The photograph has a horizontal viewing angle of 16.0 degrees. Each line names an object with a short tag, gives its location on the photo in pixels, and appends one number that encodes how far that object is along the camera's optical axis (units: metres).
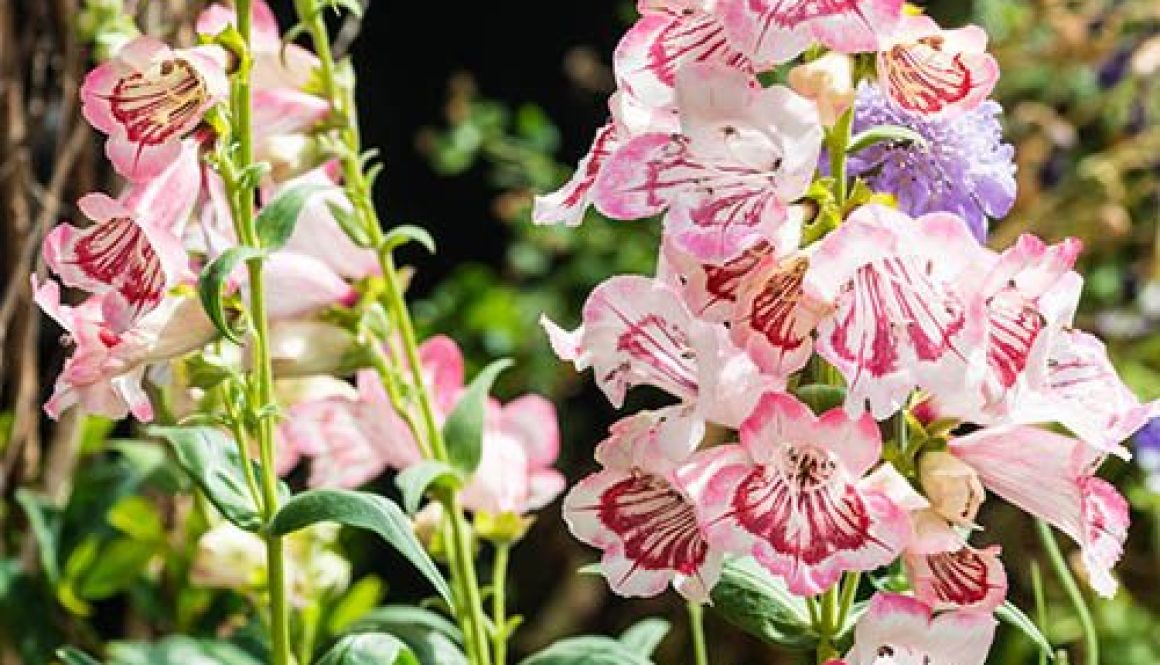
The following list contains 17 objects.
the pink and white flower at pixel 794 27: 0.79
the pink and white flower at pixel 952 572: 0.82
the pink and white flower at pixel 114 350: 0.91
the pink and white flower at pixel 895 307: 0.79
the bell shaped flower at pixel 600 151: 0.83
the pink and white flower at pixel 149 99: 0.88
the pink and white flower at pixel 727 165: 0.80
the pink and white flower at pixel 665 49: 0.82
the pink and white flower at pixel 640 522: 0.83
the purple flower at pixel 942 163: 0.88
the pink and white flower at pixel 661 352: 0.82
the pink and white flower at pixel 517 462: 1.07
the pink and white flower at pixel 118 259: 0.89
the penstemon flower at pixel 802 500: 0.80
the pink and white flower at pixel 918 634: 0.81
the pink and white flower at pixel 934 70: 0.82
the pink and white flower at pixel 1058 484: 0.83
